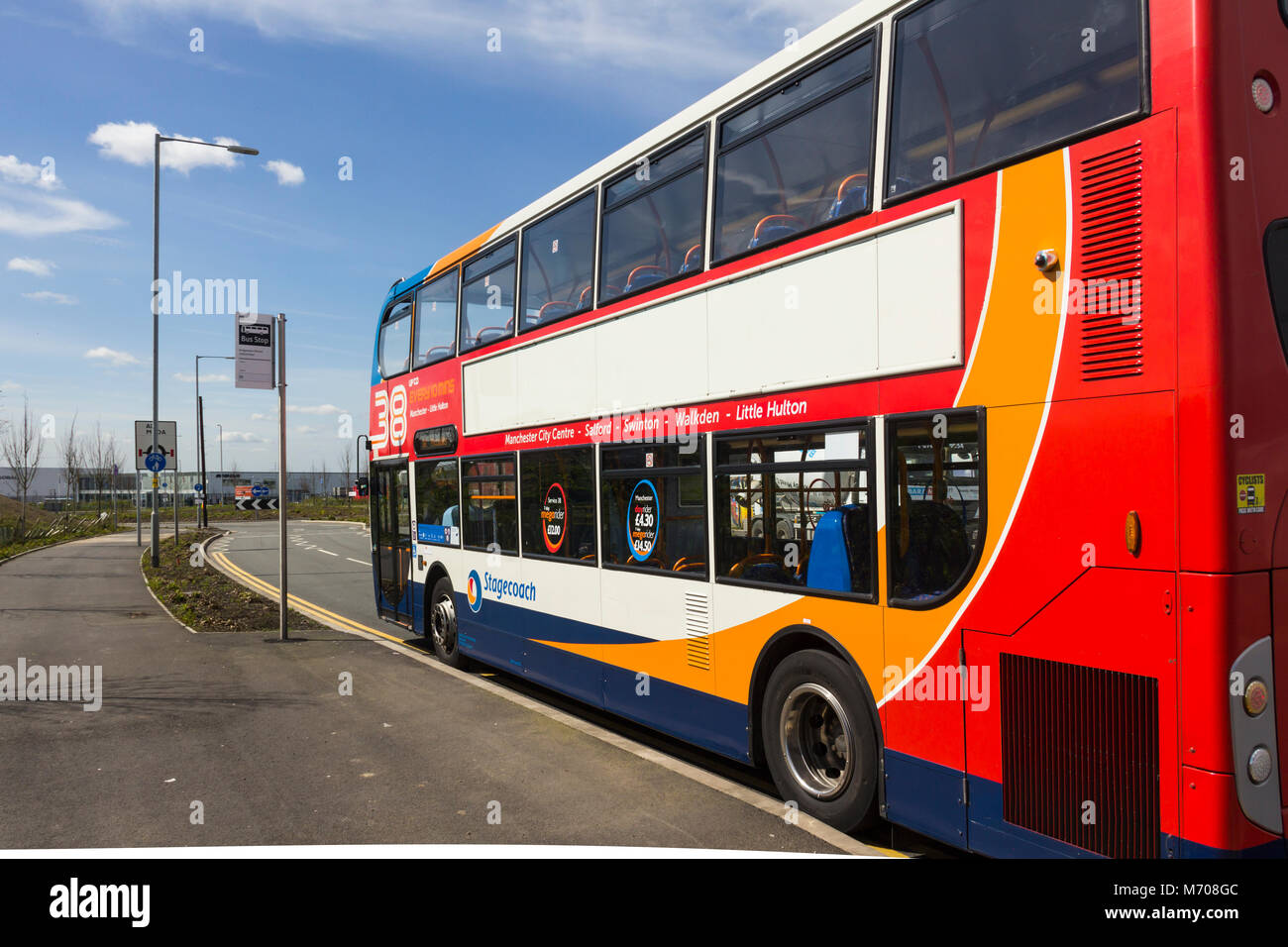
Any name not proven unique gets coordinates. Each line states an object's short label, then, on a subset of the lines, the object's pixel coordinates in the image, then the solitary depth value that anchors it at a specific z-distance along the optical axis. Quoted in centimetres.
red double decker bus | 342
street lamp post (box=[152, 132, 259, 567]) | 2362
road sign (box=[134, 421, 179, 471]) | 2533
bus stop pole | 1240
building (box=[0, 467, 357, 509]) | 5244
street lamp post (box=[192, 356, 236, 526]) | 4238
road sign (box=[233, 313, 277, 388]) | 1218
